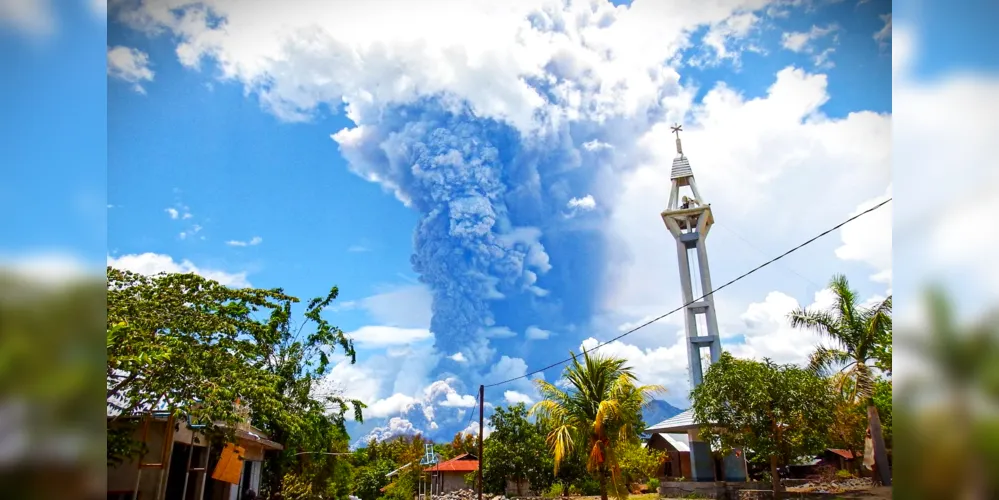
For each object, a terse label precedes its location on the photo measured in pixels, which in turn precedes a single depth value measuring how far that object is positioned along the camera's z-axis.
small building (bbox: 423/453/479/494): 29.00
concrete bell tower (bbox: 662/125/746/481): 24.58
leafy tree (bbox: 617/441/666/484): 16.11
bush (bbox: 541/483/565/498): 19.23
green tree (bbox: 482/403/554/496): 22.00
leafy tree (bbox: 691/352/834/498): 12.44
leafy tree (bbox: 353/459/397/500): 32.50
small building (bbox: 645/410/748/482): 19.34
